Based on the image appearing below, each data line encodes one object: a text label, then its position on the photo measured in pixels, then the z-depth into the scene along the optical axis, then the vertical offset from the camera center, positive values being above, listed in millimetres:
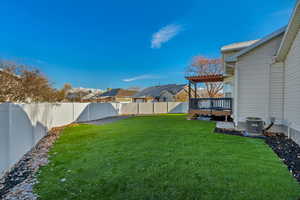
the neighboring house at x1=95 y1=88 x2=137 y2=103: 32894 +820
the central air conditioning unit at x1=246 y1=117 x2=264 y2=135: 5930 -1063
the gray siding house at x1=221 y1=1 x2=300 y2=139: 5047 +900
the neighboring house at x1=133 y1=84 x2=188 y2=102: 26547 +947
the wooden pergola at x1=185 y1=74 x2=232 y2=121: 9438 -328
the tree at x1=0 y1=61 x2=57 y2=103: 8042 +882
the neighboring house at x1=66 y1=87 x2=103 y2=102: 28528 +703
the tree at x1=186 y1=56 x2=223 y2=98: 21823 +4697
